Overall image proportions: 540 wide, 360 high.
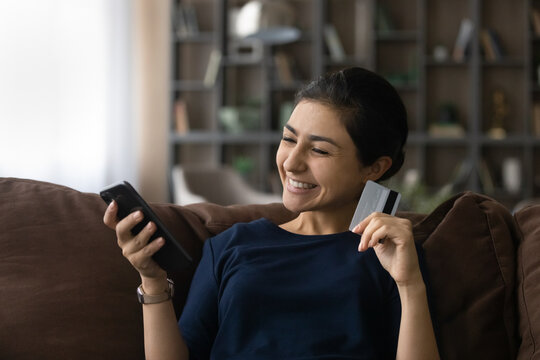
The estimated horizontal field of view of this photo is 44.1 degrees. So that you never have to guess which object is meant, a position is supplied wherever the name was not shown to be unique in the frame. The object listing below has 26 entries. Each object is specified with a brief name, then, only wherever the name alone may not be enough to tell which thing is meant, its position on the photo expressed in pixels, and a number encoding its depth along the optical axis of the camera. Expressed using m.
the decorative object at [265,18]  4.12
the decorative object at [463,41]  5.62
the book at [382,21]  5.69
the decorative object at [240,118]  5.82
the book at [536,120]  5.61
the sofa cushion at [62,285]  1.26
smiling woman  1.19
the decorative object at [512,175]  5.55
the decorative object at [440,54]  5.65
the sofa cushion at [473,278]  1.30
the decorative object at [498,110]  5.69
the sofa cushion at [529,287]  1.24
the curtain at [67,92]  4.24
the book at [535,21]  5.54
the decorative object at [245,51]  5.93
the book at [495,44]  5.58
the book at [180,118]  5.96
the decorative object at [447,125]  5.64
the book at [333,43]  5.77
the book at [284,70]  5.84
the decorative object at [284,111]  5.85
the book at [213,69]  5.91
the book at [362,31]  5.94
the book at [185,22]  5.97
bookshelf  5.62
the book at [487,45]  5.61
